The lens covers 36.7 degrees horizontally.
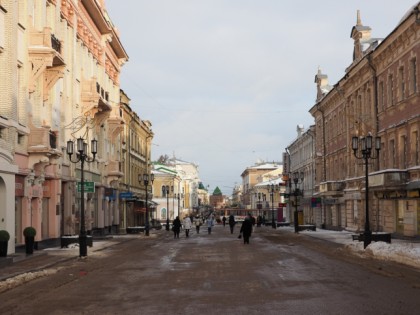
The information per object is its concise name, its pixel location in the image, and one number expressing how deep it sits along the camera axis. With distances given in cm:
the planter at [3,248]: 2065
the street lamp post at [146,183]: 4825
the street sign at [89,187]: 3055
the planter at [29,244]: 2511
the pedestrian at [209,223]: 5385
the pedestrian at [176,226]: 4534
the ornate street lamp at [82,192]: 2462
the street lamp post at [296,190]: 5219
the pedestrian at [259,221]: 8137
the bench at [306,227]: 5524
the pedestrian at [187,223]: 4703
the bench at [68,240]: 2986
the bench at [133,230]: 5306
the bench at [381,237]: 2898
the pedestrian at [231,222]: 5203
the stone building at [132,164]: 5831
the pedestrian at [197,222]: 5495
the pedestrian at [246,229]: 3503
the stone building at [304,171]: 6962
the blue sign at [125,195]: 5120
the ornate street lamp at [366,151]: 2703
